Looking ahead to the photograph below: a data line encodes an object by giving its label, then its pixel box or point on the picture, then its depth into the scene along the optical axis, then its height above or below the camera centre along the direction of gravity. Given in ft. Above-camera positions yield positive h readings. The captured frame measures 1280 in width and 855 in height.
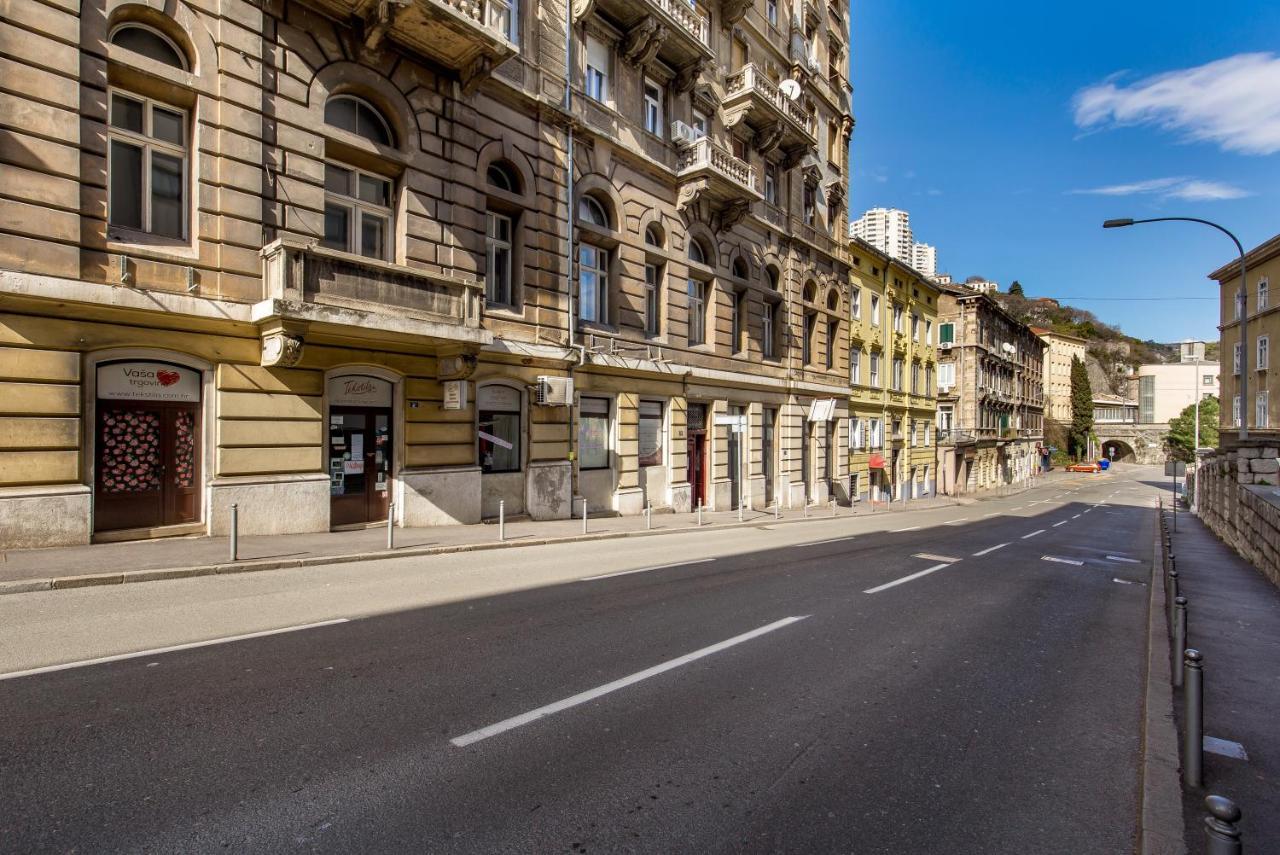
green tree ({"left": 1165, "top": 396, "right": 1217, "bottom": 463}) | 274.36 +1.63
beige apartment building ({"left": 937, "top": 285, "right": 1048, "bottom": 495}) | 178.81 +12.74
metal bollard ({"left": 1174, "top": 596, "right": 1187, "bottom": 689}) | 20.75 -6.20
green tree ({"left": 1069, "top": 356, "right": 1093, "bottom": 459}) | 330.13 +11.85
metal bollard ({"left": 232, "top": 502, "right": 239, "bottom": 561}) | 31.62 -5.46
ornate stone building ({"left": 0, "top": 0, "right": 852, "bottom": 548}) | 34.86 +11.68
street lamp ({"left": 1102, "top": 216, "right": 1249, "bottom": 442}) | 60.80 +15.89
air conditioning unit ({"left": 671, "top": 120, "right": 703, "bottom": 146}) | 76.18 +34.21
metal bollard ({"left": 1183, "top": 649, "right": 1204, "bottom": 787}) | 13.32 -5.80
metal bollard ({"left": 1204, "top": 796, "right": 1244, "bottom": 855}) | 7.82 -4.69
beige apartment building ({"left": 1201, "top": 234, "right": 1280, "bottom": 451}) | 130.82 +20.01
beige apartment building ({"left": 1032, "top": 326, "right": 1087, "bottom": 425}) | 328.70 +29.93
